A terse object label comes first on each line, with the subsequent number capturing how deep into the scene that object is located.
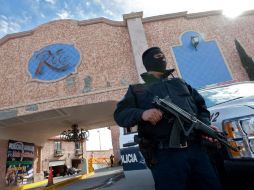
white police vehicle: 1.63
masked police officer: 1.56
